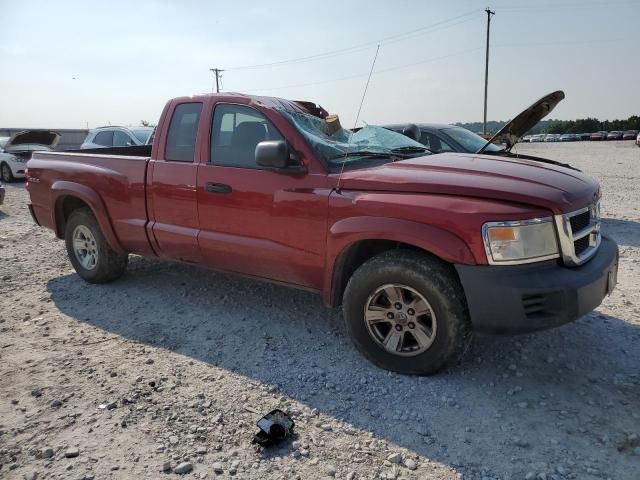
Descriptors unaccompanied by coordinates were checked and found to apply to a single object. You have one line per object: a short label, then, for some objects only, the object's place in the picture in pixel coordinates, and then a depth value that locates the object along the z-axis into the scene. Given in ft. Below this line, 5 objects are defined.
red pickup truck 9.71
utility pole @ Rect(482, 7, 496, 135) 141.88
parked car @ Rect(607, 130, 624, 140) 184.34
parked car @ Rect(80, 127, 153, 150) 37.87
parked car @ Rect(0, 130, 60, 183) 49.73
